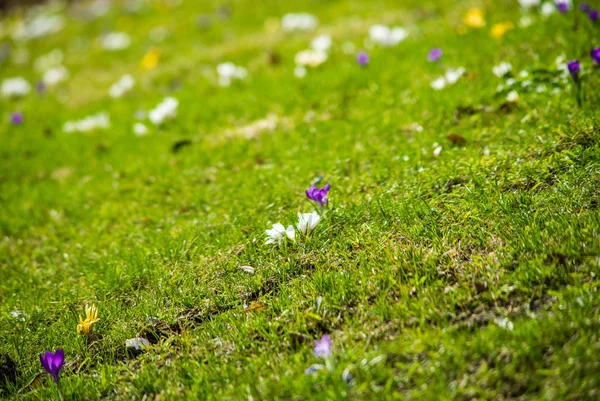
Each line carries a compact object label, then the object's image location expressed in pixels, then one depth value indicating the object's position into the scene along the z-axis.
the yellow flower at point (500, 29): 12.00
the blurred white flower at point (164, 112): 13.34
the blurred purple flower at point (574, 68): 7.95
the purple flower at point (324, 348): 5.13
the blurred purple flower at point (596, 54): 8.24
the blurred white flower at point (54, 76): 22.05
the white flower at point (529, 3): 12.87
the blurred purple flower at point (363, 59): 12.73
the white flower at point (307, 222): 7.09
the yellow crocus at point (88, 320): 6.51
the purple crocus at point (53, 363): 5.65
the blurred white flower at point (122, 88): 17.44
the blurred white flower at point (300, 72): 13.90
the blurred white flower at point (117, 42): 23.97
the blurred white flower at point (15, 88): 20.68
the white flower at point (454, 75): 10.60
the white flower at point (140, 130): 13.37
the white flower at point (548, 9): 12.09
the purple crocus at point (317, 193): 7.35
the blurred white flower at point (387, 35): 14.02
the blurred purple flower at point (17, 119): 16.57
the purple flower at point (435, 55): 11.34
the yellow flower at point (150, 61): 19.93
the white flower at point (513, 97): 9.02
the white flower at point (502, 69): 9.95
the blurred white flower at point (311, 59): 14.22
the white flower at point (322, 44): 14.80
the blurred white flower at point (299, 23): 19.05
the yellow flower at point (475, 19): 12.87
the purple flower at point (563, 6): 11.31
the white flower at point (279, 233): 7.14
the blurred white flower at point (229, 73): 15.00
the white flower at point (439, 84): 10.52
